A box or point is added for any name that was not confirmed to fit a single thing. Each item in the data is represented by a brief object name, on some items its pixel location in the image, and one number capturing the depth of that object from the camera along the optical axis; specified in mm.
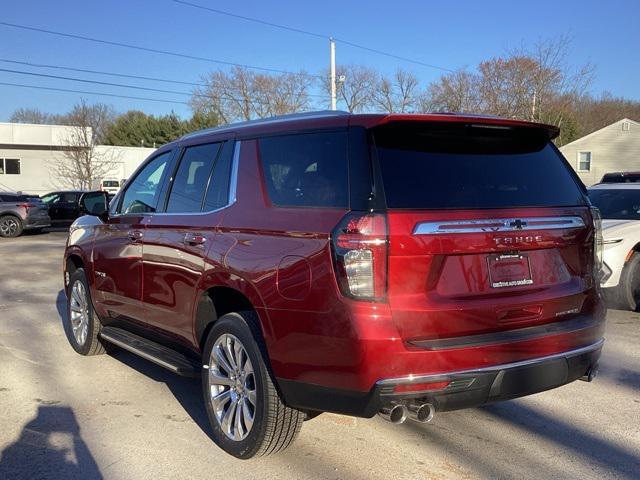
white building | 38688
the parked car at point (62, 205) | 26594
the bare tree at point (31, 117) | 78688
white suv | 7250
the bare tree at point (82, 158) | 40344
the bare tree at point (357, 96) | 50562
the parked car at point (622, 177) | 13953
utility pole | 30828
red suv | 2873
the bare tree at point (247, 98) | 52062
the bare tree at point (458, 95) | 31516
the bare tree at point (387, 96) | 47656
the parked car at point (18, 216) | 21250
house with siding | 38156
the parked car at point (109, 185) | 39250
